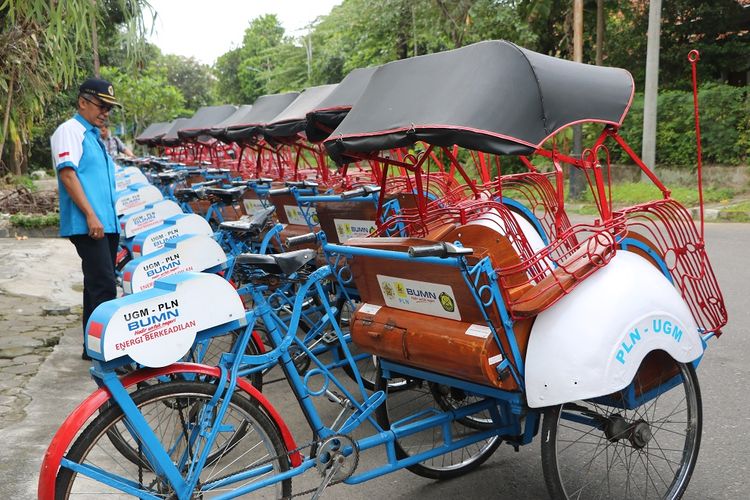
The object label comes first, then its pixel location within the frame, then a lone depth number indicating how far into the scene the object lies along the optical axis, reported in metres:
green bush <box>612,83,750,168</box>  15.12
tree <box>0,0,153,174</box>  5.46
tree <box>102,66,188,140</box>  33.81
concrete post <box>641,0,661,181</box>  13.94
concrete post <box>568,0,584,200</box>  15.47
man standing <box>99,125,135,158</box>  16.20
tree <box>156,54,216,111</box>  69.44
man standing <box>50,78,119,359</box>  5.13
